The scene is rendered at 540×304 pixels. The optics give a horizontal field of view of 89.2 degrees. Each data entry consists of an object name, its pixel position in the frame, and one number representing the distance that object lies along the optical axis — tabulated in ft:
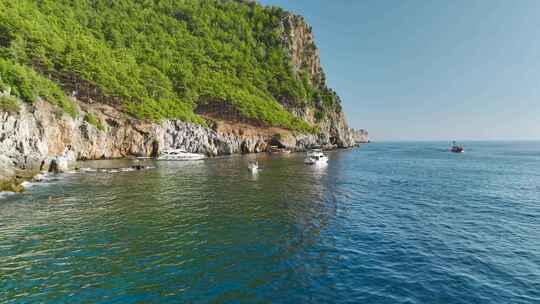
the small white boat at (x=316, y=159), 249.77
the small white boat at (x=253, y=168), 191.22
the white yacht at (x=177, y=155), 270.65
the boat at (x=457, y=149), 480.48
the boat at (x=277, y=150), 392.88
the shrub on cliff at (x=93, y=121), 250.90
